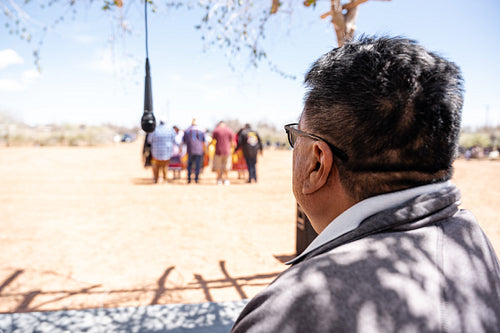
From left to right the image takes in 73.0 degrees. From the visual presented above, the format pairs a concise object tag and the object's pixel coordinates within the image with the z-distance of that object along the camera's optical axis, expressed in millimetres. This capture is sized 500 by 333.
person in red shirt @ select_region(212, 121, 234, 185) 11812
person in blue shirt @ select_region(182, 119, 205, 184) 11445
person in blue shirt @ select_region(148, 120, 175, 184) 10867
